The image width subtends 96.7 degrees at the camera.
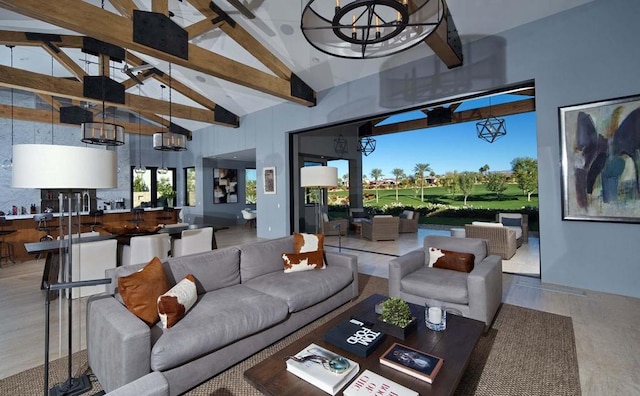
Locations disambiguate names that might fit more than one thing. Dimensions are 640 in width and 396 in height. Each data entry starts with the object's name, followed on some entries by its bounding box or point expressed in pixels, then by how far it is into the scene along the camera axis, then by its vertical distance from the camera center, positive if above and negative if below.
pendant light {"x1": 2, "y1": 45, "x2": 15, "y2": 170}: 7.47 +1.16
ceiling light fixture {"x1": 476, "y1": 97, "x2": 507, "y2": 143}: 6.08 +1.57
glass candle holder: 1.95 -0.83
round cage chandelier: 1.92 +1.26
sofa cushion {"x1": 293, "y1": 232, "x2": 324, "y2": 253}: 3.44 -0.50
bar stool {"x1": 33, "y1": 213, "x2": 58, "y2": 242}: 5.98 -0.39
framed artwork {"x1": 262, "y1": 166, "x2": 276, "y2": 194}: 7.75 +0.66
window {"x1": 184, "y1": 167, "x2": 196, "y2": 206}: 11.49 +0.68
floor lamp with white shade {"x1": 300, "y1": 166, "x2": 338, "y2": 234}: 4.59 +0.41
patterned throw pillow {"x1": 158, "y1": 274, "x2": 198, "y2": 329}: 1.97 -0.71
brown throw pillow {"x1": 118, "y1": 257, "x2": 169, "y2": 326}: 1.98 -0.63
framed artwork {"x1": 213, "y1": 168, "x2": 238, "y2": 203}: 11.42 +0.75
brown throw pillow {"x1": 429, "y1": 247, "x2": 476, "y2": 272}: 3.12 -0.69
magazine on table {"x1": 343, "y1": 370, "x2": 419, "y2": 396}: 1.33 -0.90
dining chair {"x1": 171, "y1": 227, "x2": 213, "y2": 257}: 4.65 -0.63
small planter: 1.86 -0.87
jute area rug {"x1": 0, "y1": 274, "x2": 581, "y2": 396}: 1.92 -1.27
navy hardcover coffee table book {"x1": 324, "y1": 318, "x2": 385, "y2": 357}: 1.70 -0.88
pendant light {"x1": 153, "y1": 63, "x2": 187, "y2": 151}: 5.77 +1.31
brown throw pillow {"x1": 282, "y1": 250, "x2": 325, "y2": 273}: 3.20 -0.68
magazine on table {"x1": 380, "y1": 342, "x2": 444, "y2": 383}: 1.46 -0.89
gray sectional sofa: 1.74 -0.85
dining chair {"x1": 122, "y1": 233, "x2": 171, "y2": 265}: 3.95 -0.60
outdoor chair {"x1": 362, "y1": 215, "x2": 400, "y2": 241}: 7.48 -0.74
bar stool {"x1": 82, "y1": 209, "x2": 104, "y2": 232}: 7.19 -0.28
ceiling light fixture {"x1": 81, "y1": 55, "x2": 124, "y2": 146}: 4.80 +1.26
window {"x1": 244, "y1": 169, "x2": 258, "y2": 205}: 12.57 +0.70
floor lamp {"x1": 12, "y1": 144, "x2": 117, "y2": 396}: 1.77 +0.23
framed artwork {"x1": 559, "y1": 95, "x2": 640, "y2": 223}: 3.45 +0.45
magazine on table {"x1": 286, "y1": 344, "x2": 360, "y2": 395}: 1.41 -0.88
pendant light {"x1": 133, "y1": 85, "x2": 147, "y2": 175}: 10.45 +2.11
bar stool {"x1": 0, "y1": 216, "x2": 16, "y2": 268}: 5.74 -0.81
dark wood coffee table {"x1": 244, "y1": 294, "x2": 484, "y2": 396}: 1.40 -0.91
